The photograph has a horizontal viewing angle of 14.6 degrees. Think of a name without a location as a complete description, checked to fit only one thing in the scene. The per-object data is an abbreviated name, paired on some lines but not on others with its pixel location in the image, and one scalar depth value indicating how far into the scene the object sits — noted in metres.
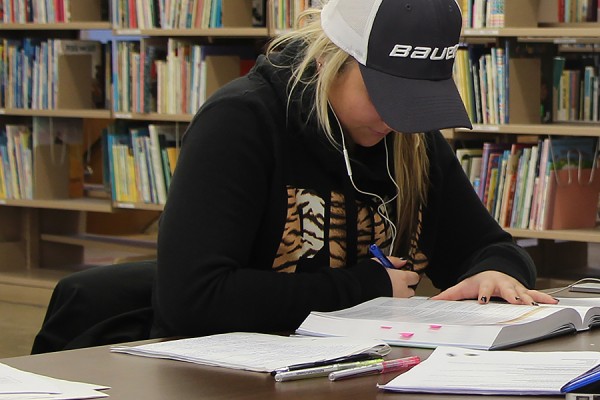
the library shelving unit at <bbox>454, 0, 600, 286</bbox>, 7.62
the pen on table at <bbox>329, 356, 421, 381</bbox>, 3.77
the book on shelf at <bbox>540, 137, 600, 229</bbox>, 7.70
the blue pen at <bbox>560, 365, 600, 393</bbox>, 3.35
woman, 4.86
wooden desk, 3.55
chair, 5.29
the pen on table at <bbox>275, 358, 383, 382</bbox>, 3.73
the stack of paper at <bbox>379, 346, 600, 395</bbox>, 3.56
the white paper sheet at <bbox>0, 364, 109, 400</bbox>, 3.41
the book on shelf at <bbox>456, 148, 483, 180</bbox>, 7.85
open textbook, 4.33
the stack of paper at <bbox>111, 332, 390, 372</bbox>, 3.91
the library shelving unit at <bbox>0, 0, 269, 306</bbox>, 8.53
